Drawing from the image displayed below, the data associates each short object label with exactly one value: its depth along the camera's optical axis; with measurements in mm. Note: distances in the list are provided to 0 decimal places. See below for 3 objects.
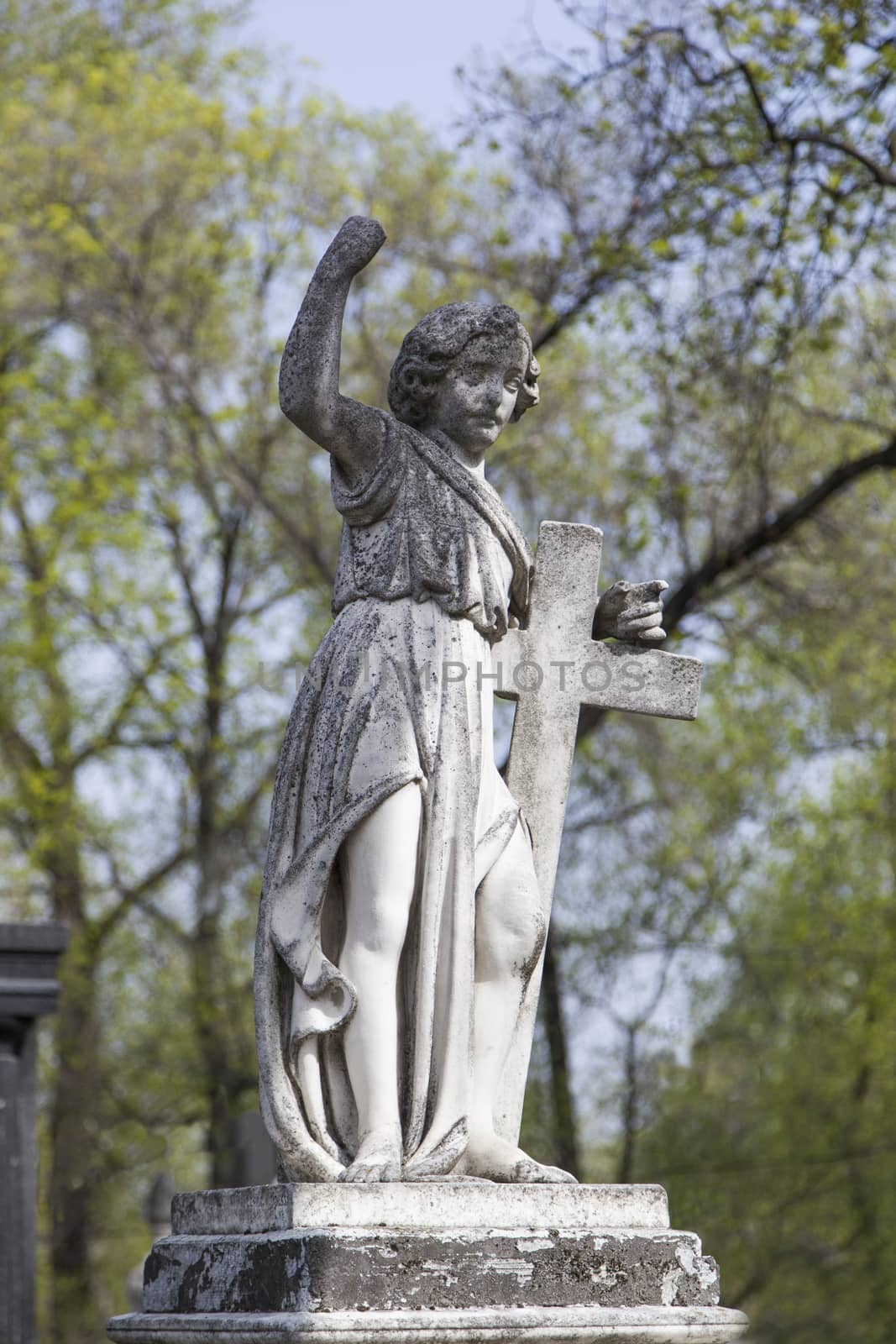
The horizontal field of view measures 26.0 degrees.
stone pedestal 4148
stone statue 4645
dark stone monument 8938
